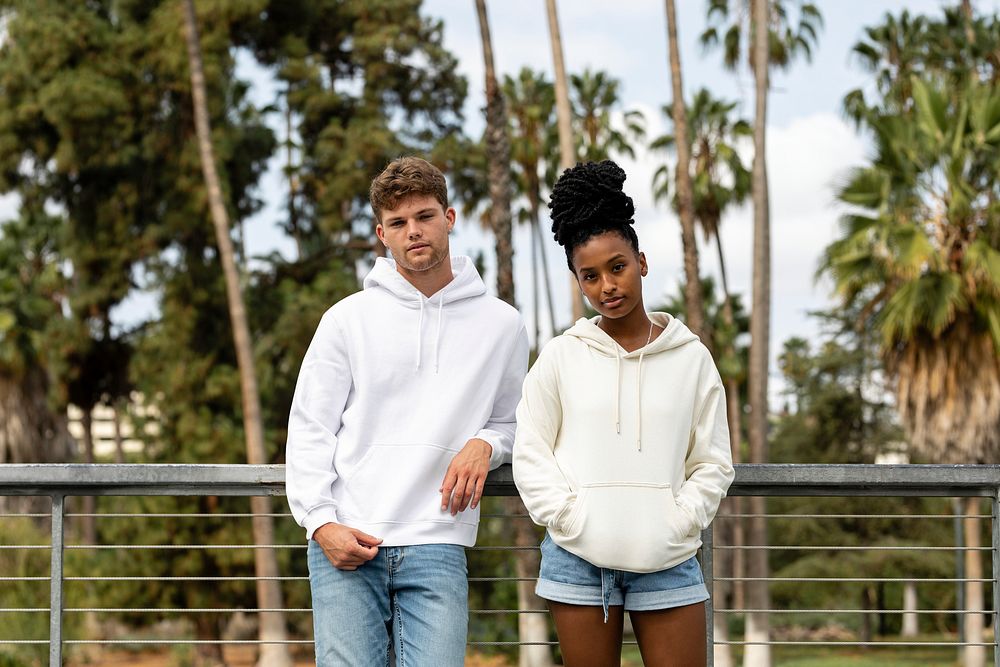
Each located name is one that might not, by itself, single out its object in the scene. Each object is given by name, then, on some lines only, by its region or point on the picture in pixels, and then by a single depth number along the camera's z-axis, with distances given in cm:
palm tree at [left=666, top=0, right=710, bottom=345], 1822
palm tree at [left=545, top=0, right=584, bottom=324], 1825
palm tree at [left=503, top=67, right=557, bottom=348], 3231
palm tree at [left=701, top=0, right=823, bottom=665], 1775
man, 276
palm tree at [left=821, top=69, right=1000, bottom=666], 1767
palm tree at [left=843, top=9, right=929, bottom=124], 2633
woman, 261
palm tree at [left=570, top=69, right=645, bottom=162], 3162
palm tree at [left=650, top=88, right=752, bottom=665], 2827
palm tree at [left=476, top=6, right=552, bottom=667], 1733
